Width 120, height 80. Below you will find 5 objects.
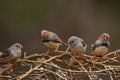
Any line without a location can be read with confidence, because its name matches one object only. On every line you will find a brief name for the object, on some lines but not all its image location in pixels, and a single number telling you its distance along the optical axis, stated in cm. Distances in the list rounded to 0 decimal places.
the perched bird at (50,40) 756
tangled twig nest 630
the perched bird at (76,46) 707
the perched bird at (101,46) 739
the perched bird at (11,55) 687
